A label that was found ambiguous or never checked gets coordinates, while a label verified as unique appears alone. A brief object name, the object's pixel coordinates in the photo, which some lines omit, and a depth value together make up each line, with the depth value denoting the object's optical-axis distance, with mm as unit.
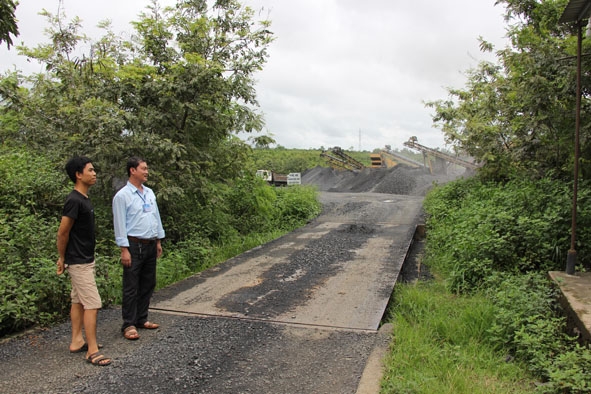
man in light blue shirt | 3969
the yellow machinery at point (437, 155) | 24420
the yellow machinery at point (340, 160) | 29719
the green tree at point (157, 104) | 6910
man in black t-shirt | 3562
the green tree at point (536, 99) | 6379
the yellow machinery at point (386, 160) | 30547
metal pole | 5078
